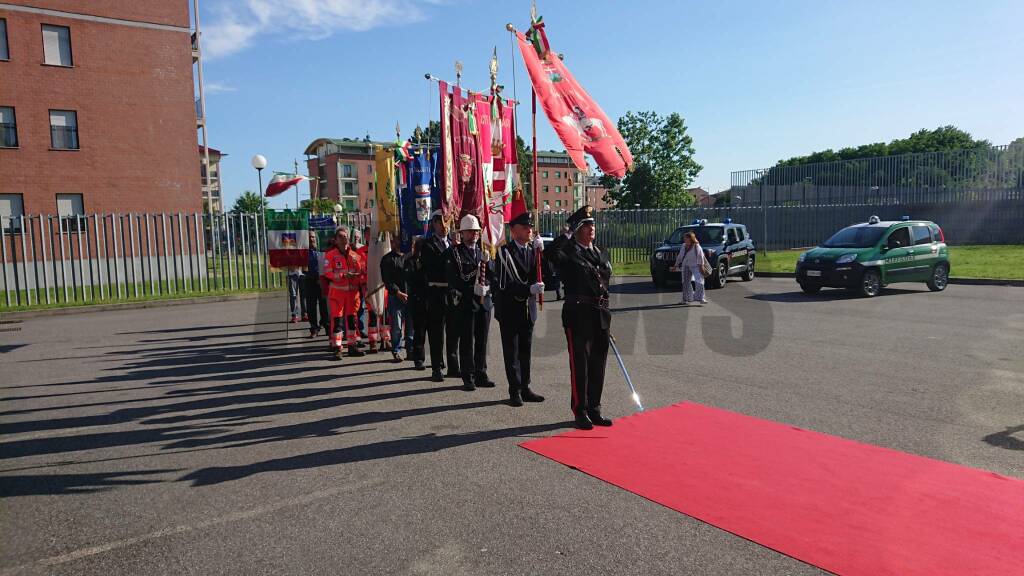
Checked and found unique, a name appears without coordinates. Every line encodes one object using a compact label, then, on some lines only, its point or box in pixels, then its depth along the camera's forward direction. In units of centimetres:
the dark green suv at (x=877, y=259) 1595
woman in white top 1567
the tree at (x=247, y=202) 9338
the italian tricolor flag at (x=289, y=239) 1153
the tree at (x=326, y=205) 8030
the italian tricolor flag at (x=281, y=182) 1432
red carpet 370
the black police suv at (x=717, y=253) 1934
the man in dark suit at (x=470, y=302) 803
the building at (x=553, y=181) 10819
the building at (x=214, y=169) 8466
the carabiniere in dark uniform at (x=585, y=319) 624
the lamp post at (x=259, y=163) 1716
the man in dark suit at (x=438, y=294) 840
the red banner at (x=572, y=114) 652
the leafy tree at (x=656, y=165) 5988
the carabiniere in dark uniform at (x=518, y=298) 720
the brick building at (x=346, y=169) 9494
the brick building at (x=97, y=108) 2669
